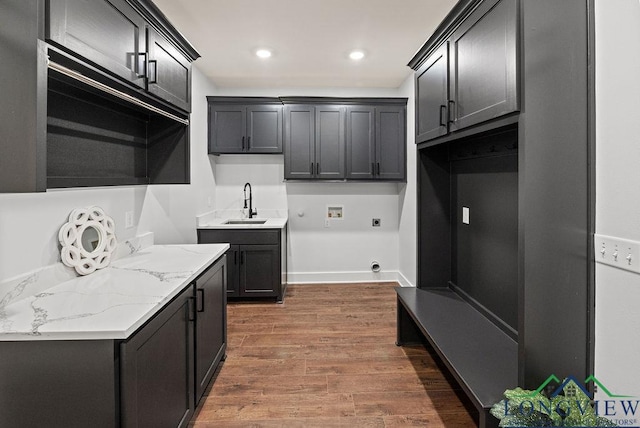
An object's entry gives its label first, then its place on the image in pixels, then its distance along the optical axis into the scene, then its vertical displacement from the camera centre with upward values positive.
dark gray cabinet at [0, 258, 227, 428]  1.23 -0.61
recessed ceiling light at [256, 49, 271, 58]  3.40 +1.54
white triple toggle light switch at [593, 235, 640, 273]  1.32 -0.15
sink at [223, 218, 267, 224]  4.60 -0.13
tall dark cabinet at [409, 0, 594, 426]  1.46 +0.23
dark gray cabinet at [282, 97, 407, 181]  4.43 +0.91
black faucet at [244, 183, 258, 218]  4.69 +0.08
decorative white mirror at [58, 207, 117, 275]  1.86 -0.16
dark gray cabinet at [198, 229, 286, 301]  4.00 -0.56
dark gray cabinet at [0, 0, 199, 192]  1.22 +0.58
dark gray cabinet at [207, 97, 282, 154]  4.37 +1.06
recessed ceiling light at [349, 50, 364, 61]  3.46 +1.55
